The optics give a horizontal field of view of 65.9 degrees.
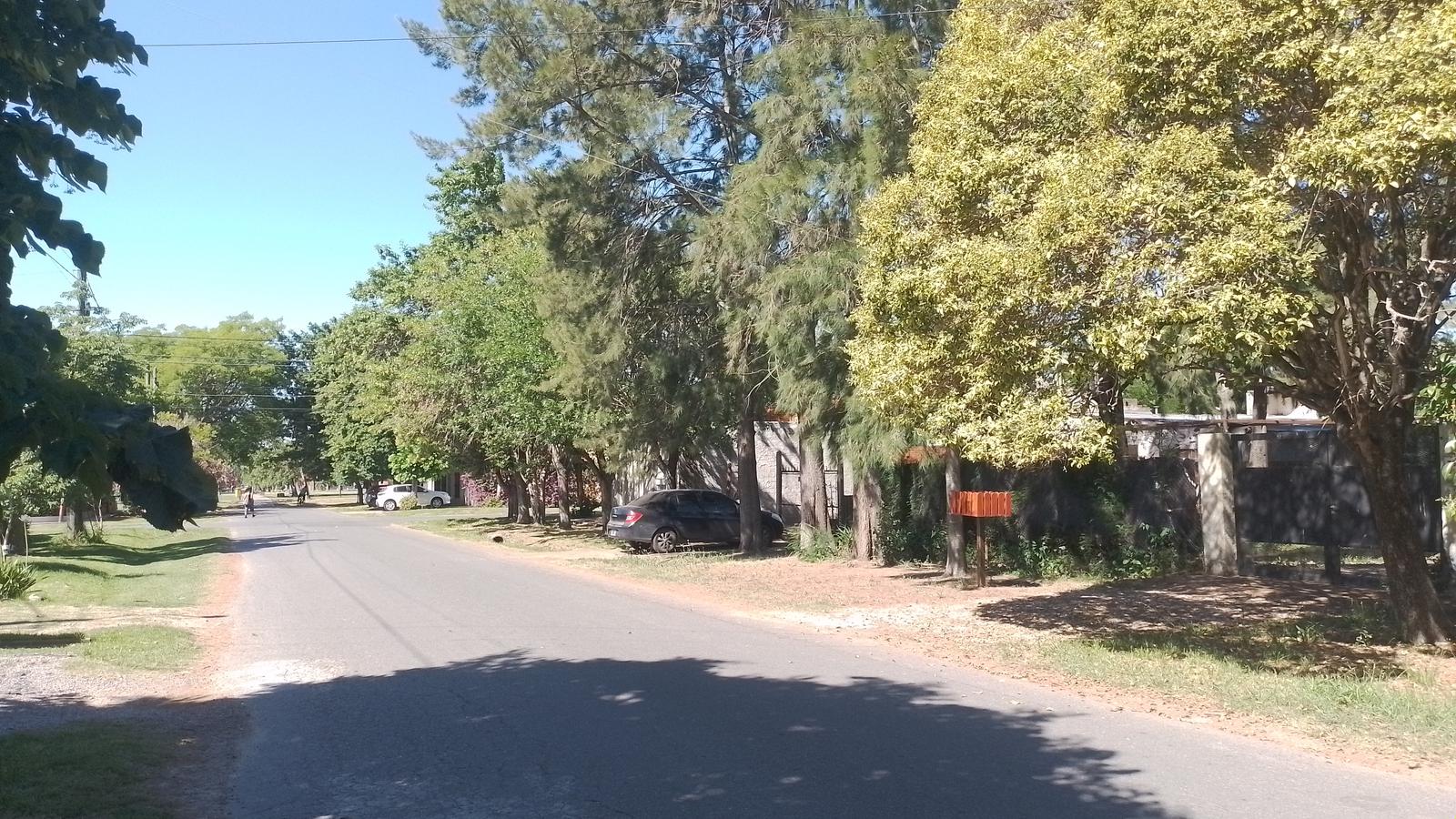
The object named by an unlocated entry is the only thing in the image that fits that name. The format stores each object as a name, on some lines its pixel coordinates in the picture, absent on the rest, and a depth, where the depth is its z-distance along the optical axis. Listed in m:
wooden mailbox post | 15.18
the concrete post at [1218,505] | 15.92
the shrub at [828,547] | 21.77
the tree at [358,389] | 39.57
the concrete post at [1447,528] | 11.70
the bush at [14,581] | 15.53
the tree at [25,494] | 22.30
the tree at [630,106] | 19.47
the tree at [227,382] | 65.56
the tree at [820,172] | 16.03
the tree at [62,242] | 4.56
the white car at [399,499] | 60.06
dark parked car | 24.78
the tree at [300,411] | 70.38
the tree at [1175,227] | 8.74
